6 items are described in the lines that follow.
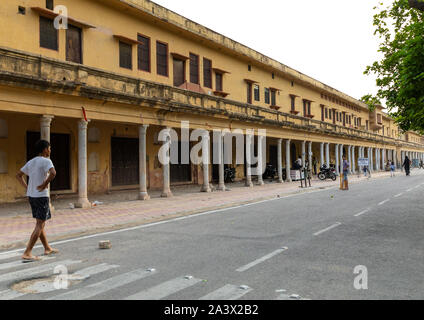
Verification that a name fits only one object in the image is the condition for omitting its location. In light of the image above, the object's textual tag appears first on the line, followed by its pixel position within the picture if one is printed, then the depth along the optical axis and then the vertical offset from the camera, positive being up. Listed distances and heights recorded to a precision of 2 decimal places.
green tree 8.48 +2.62
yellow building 12.74 +3.26
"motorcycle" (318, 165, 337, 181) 31.36 -1.02
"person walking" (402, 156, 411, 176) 38.25 -0.61
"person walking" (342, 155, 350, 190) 21.38 -0.77
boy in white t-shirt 6.23 -0.41
